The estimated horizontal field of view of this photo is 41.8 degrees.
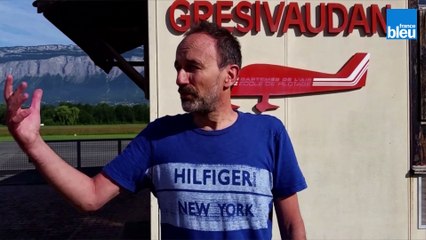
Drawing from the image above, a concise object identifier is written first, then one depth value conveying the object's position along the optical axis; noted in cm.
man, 198
